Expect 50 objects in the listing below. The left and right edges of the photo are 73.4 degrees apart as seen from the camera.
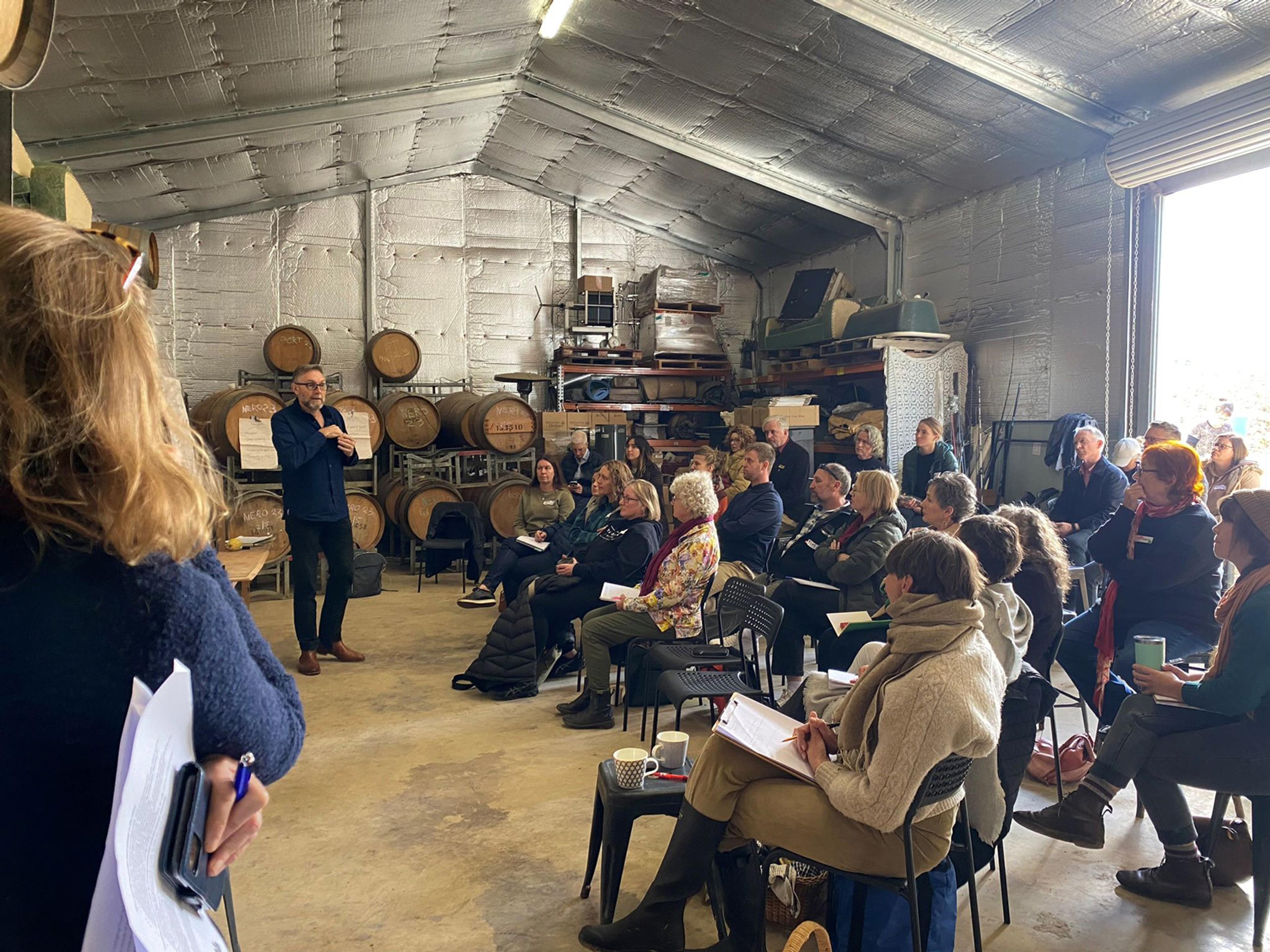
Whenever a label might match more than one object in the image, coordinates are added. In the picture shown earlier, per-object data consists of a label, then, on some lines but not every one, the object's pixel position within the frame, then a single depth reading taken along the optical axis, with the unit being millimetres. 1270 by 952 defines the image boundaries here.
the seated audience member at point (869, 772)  2023
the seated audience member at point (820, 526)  5051
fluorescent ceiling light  6277
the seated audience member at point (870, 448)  6738
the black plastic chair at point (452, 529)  7852
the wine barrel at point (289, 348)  8805
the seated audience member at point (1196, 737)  2521
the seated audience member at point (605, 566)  4828
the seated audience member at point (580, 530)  5695
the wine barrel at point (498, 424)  8758
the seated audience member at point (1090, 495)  5418
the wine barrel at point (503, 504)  8523
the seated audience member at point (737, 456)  7012
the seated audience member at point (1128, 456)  5809
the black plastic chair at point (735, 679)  3428
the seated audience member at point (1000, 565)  2834
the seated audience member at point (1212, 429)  5617
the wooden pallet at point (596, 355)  10047
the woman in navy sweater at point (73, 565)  747
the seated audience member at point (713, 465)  7016
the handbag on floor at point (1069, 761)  3658
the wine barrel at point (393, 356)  9250
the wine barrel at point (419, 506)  8398
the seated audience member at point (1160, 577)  3490
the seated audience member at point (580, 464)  7699
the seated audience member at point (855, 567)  4469
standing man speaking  4863
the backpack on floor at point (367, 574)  7516
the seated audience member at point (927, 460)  6512
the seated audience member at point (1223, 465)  5098
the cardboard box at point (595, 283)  10070
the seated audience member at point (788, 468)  6910
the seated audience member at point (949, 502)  3932
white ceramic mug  2686
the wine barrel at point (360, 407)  8039
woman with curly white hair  4121
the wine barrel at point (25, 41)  1745
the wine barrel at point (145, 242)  3324
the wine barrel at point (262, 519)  7414
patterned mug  2553
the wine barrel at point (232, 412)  7395
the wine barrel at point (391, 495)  8703
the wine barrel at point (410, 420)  8805
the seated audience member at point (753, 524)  5211
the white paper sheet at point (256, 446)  7445
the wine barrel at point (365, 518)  8188
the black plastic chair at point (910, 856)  2035
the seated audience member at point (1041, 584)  3412
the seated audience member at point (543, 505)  6582
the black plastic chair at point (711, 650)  3814
